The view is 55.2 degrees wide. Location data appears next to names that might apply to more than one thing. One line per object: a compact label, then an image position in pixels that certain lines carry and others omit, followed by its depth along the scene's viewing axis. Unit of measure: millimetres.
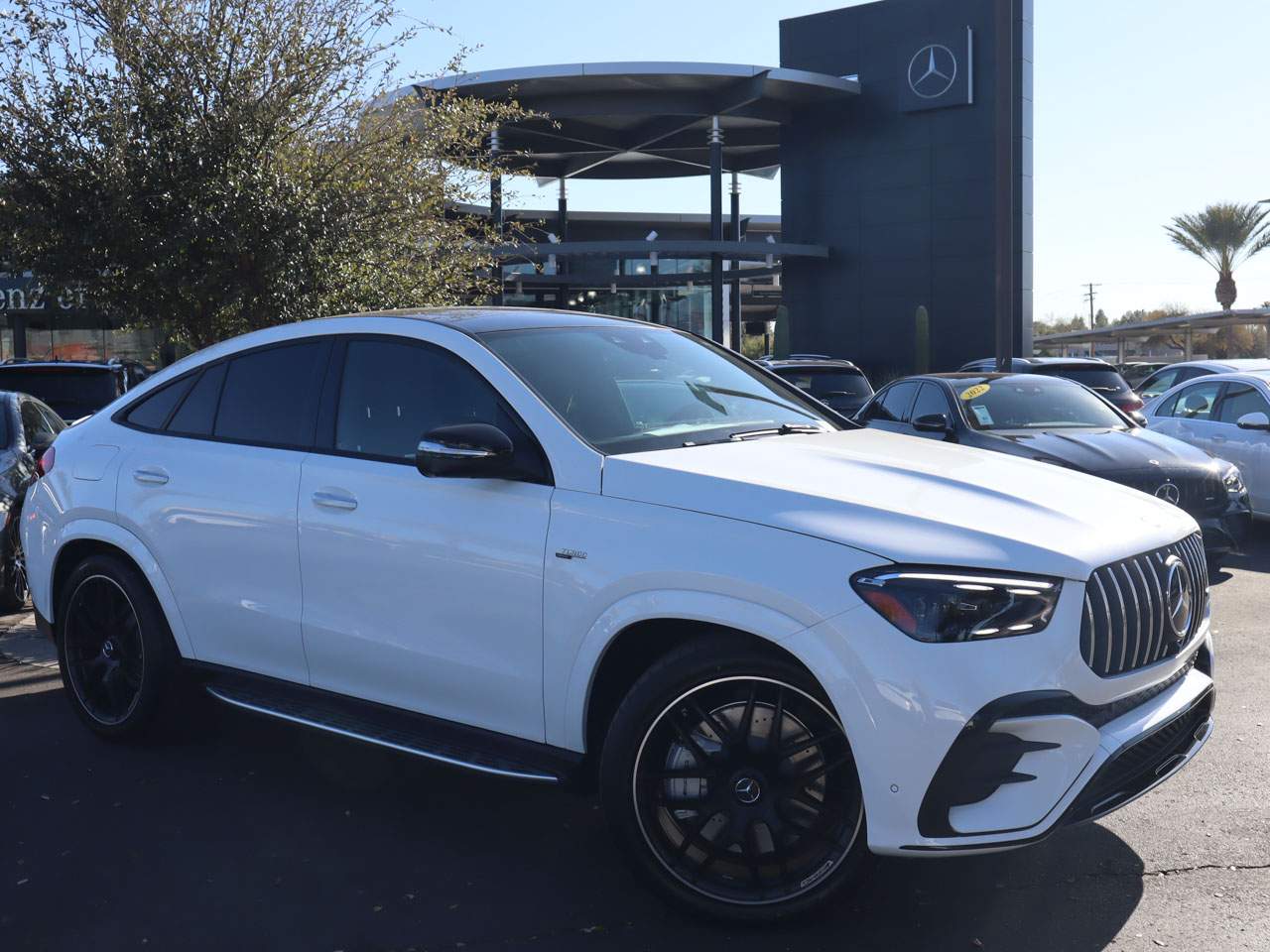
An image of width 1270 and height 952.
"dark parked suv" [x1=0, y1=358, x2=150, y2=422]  11625
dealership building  35125
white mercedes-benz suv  3045
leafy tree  8711
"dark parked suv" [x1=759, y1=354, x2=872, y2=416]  15359
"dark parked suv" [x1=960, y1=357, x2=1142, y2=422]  13766
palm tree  44250
